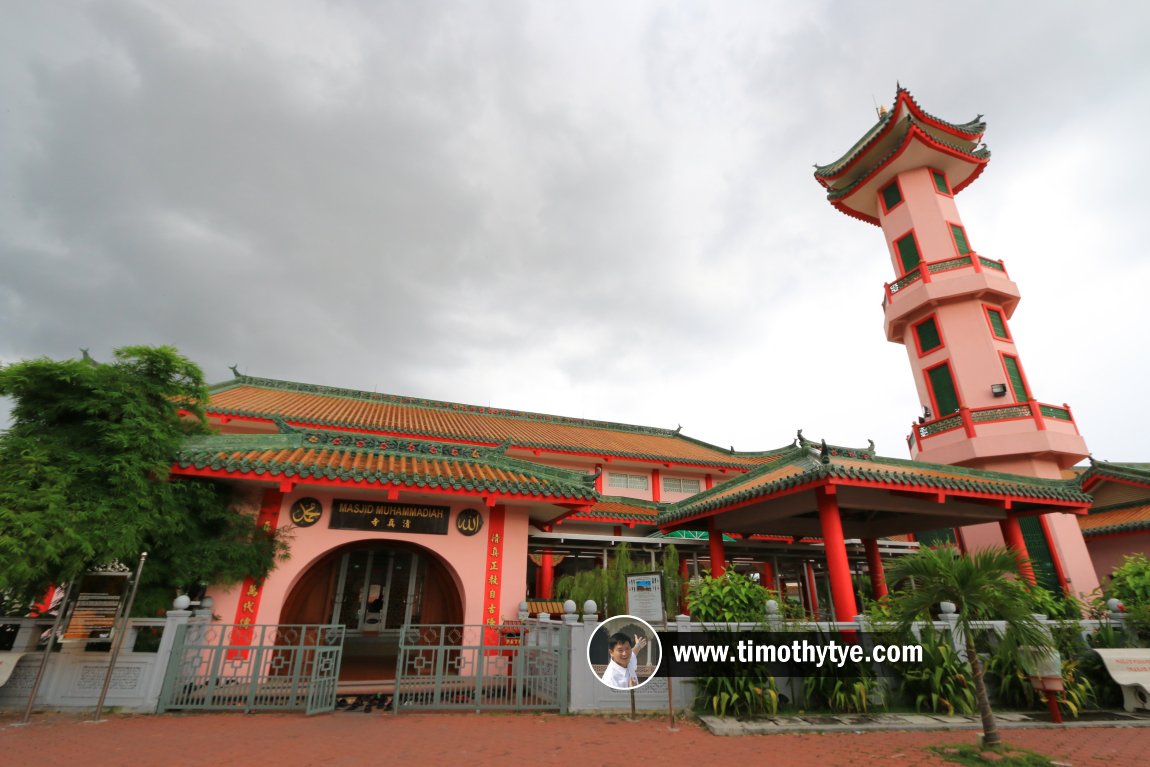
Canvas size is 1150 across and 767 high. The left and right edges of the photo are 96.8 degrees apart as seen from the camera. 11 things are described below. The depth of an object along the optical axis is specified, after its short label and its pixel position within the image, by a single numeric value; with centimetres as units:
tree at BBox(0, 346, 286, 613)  660
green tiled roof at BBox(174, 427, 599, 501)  876
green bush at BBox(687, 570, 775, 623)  846
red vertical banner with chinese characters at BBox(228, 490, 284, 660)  853
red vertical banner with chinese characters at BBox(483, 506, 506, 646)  965
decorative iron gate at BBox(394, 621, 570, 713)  762
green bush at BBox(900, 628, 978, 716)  799
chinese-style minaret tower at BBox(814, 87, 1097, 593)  1614
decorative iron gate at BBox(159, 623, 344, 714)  723
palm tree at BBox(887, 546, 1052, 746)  646
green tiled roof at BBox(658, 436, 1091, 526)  968
